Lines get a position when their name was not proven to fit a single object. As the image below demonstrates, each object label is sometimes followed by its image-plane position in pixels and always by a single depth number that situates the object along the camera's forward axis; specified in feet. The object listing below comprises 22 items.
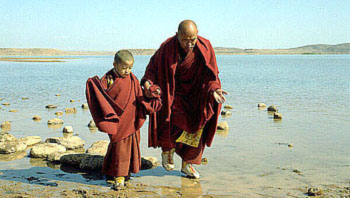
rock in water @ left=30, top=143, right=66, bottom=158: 22.66
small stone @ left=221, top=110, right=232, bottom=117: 39.37
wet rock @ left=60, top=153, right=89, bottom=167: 21.03
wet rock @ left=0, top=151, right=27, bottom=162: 22.43
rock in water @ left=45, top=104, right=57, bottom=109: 45.03
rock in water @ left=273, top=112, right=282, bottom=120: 37.29
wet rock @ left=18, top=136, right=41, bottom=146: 25.77
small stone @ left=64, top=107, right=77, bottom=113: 41.42
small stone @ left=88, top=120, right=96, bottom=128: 32.65
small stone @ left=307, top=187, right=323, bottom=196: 16.88
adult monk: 18.25
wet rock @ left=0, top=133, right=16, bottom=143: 25.37
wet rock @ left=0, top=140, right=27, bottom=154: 23.54
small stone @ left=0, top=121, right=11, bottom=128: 31.98
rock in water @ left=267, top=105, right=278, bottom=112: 42.25
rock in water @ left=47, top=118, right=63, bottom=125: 33.72
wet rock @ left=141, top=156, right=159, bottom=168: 21.54
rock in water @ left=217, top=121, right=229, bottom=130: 31.55
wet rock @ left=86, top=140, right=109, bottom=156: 22.71
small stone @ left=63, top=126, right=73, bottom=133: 30.37
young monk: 16.90
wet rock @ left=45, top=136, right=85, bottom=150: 24.90
